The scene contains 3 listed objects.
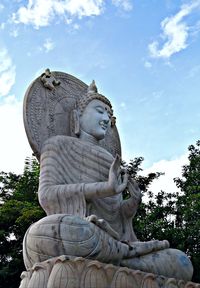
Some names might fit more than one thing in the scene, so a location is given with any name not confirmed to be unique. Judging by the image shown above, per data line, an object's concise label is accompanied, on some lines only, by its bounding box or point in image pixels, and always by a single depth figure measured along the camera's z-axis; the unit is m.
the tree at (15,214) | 12.43
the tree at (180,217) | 11.93
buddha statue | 5.13
